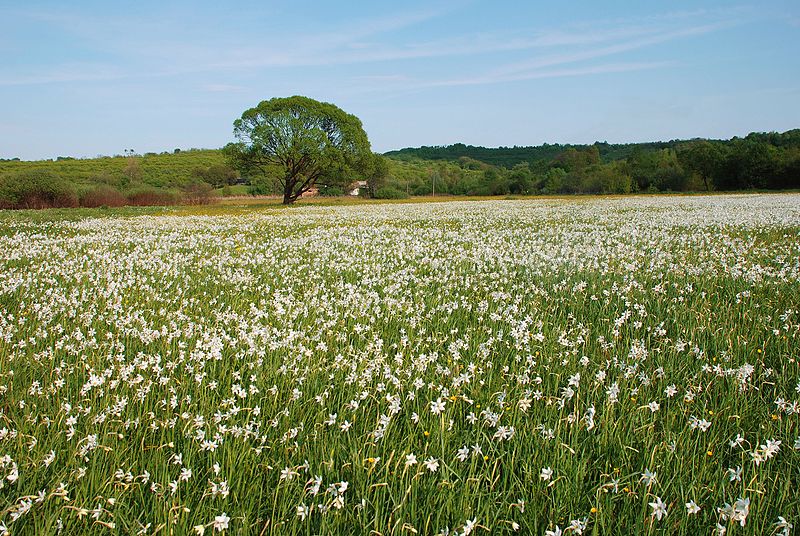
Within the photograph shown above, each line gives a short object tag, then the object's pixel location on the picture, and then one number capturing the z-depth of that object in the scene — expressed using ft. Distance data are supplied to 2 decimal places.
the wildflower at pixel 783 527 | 6.25
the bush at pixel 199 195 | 165.99
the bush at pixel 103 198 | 135.85
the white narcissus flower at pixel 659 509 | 6.62
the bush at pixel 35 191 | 127.75
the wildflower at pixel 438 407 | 9.79
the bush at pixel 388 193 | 321.36
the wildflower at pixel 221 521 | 6.28
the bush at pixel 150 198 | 150.51
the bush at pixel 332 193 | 314.14
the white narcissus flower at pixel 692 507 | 6.85
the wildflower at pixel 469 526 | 6.63
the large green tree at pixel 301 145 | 171.22
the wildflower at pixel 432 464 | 7.75
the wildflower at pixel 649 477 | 7.14
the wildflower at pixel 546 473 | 7.79
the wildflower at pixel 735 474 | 7.27
